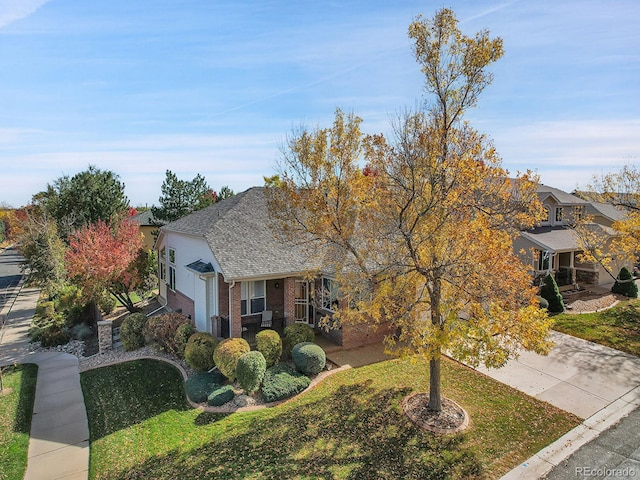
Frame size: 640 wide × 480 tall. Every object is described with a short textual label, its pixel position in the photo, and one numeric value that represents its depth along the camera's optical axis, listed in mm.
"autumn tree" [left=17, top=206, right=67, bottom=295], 25484
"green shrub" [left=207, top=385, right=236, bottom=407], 11242
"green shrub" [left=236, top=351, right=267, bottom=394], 11547
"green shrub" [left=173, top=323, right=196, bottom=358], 14913
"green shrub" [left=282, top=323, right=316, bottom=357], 14148
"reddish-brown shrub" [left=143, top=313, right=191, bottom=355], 15422
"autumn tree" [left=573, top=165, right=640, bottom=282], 17828
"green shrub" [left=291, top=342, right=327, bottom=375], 12578
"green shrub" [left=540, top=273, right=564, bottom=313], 19641
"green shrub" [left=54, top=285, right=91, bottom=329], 19594
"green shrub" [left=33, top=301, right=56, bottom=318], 21203
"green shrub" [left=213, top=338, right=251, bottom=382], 12336
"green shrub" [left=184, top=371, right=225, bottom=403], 11656
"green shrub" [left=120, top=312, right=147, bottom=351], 16250
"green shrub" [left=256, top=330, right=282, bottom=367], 13203
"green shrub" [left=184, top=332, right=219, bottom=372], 13219
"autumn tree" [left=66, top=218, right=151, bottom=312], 18328
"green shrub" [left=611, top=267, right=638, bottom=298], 22844
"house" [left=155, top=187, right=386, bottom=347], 14844
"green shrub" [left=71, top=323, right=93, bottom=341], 18453
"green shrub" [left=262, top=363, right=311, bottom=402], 11362
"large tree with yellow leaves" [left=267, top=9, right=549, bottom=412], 8375
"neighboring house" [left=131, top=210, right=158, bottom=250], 37594
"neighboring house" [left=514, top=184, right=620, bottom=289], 22953
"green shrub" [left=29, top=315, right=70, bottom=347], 17469
